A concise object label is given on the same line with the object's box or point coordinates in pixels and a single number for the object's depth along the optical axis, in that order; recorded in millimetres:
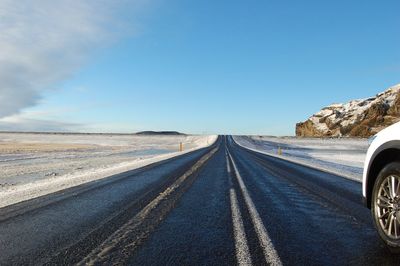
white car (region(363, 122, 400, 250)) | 4180
